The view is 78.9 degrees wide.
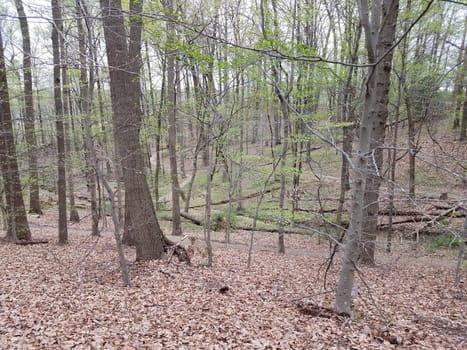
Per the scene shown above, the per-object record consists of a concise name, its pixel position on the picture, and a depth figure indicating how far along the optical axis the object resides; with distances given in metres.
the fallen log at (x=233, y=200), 17.93
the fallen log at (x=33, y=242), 8.84
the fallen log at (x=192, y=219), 15.79
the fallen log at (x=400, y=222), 12.23
